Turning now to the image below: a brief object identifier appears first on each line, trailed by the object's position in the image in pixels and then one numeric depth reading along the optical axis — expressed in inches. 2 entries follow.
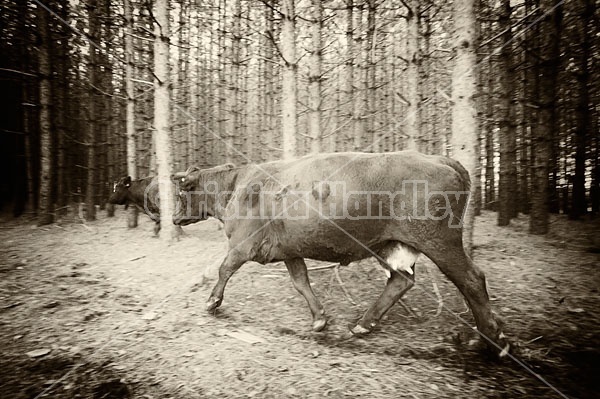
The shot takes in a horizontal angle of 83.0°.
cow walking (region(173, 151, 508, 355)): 161.2
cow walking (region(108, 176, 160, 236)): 464.1
